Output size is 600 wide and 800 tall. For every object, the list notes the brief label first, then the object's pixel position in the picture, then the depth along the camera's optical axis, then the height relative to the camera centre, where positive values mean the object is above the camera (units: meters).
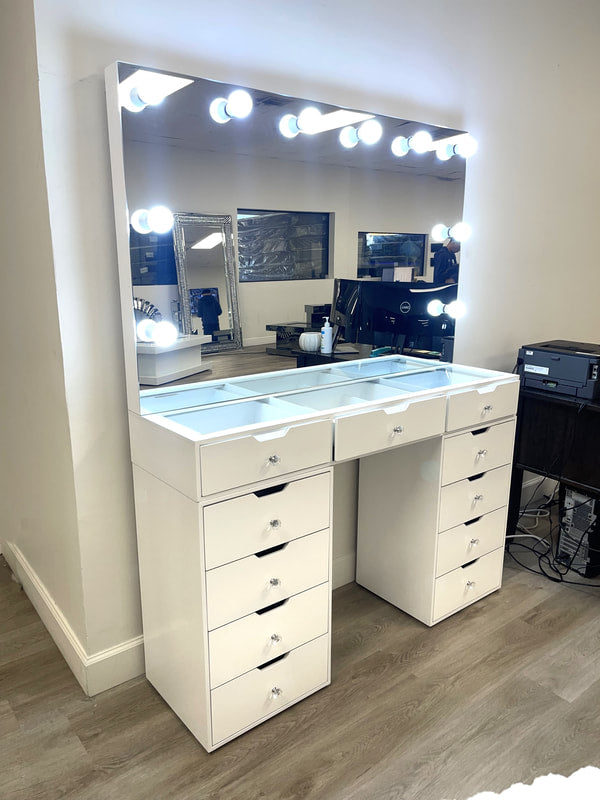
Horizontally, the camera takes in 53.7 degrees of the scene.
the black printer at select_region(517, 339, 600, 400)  2.45 -0.42
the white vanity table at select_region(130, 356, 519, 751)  1.59 -0.75
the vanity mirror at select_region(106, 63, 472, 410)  1.64 +0.30
